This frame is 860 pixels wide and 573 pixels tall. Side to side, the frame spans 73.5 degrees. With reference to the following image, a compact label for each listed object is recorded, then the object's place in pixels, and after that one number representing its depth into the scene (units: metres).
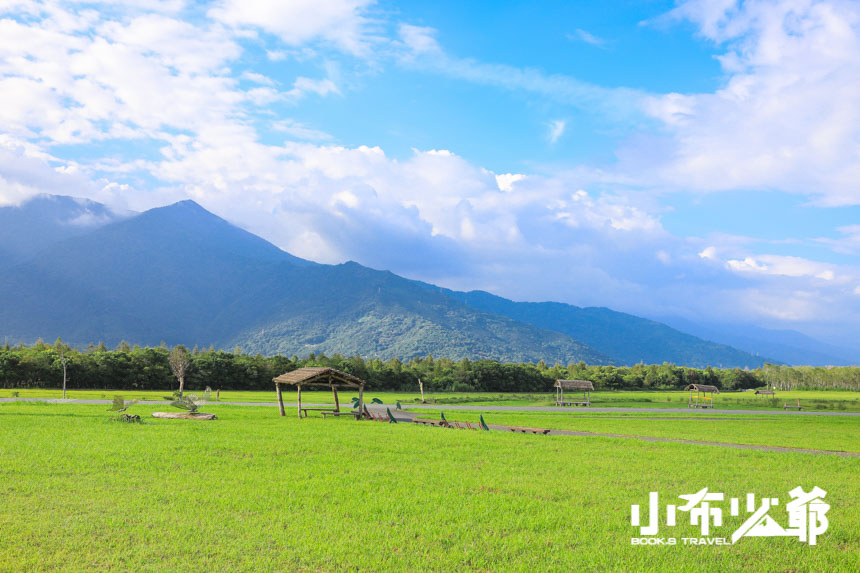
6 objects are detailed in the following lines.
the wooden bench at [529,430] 23.88
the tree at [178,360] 71.12
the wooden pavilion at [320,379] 31.16
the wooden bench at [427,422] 28.42
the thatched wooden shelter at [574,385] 58.94
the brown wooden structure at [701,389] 54.59
